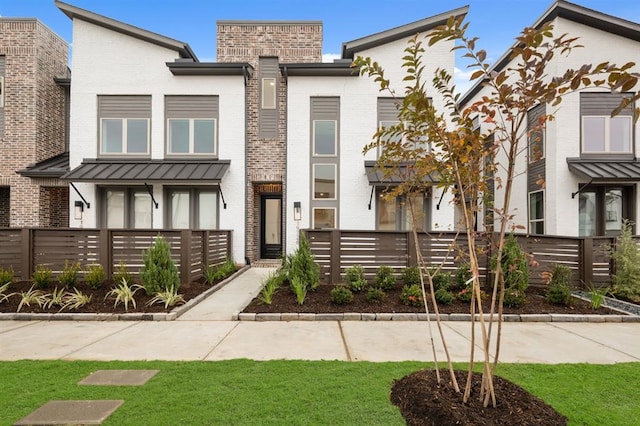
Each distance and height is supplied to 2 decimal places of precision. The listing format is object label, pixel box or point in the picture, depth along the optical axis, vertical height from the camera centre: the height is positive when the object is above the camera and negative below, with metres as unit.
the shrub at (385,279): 6.80 -1.36
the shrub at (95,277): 6.82 -1.36
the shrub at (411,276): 6.74 -1.28
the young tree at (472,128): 2.04 +0.71
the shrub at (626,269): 6.84 -1.14
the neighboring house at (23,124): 11.00 +3.00
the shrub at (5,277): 6.70 -1.35
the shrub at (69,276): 6.81 -1.36
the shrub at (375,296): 6.23 -1.57
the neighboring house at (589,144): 10.24 +2.32
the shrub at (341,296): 6.07 -1.54
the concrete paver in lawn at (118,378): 3.20 -1.68
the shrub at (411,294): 5.99 -1.49
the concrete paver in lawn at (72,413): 2.56 -1.66
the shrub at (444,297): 6.11 -1.55
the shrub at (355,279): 6.72 -1.37
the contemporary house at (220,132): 10.99 +2.81
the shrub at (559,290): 6.14 -1.42
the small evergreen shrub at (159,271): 6.44 -1.17
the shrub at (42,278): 6.72 -1.37
